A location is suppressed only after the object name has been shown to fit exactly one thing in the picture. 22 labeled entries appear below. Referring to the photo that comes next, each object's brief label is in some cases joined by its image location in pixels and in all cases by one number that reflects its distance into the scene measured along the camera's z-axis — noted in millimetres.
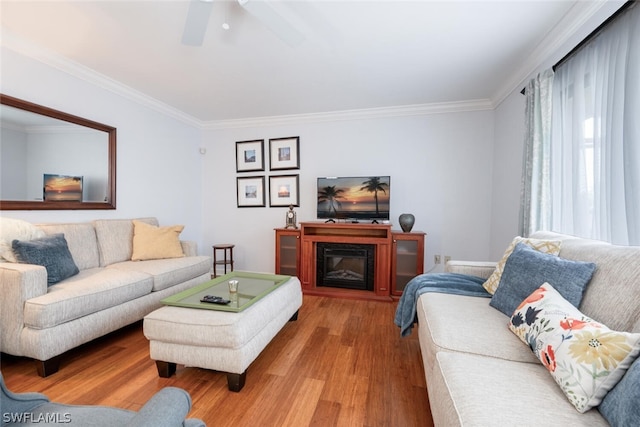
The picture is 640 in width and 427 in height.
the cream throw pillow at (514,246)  1617
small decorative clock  3865
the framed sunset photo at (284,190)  4023
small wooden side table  3875
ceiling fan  1510
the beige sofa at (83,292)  1670
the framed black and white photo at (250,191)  4176
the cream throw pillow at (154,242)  2883
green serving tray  1717
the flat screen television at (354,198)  3482
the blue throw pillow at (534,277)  1268
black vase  3295
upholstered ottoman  1536
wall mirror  2227
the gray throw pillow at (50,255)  1902
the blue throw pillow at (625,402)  700
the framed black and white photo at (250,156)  4141
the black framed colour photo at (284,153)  3998
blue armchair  623
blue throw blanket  1899
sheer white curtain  1425
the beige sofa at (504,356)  831
